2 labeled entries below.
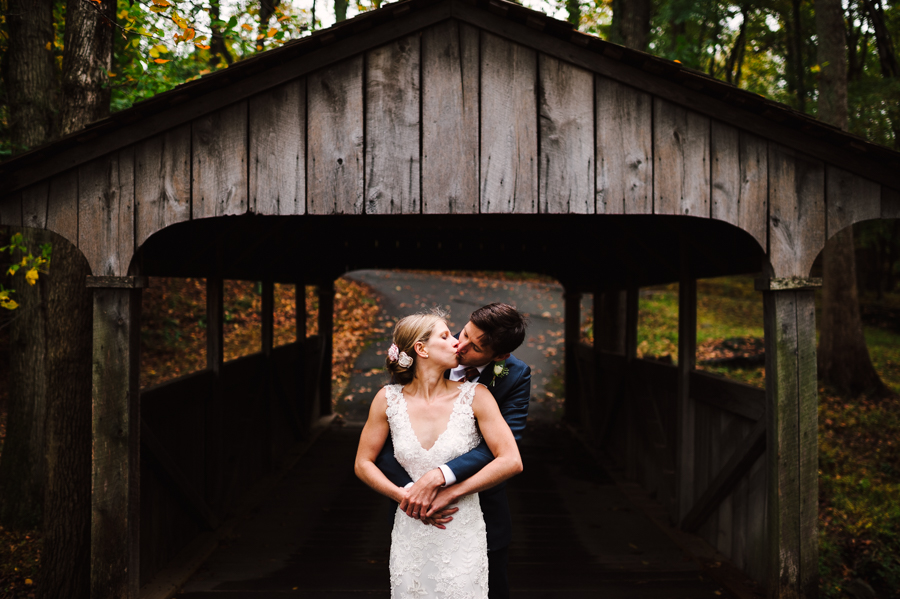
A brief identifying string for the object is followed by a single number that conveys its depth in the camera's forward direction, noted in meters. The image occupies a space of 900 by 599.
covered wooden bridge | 3.74
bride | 2.57
